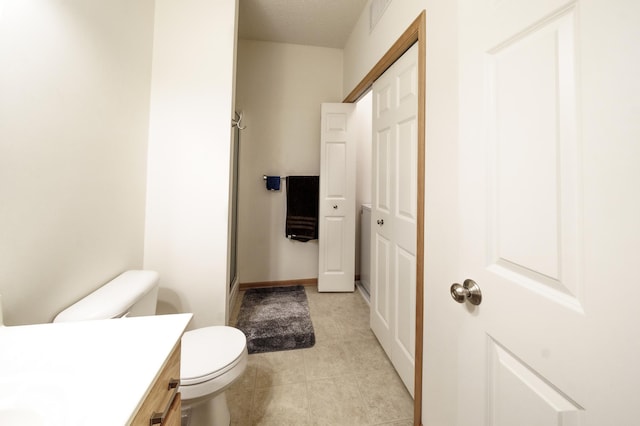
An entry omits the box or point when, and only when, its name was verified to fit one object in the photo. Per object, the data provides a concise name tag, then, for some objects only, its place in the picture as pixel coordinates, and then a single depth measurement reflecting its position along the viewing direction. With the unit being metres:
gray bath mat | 1.84
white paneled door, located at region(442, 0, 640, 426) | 0.38
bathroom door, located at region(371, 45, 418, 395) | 1.37
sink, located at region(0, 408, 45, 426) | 0.42
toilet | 0.94
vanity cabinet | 0.49
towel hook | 1.69
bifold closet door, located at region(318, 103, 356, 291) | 2.63
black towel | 2.72
